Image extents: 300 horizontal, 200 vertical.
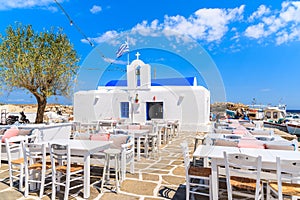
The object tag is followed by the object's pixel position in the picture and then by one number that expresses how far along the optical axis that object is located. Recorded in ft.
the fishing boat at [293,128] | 50.19
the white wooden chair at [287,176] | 8.66
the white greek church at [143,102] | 46.11
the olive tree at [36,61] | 24.62
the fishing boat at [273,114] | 79.71
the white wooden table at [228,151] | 9.85
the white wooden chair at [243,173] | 9.12
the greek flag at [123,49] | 48.19
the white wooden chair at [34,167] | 12.19
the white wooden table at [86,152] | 12.26
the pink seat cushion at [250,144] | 13.96
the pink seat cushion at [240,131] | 20.84
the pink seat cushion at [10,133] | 19.47
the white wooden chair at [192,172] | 11.08
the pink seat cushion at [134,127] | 25.80
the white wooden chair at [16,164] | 13.25
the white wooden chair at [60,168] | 11.73
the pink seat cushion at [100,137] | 17.03
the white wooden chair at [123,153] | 15.17
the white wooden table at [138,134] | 20.20
